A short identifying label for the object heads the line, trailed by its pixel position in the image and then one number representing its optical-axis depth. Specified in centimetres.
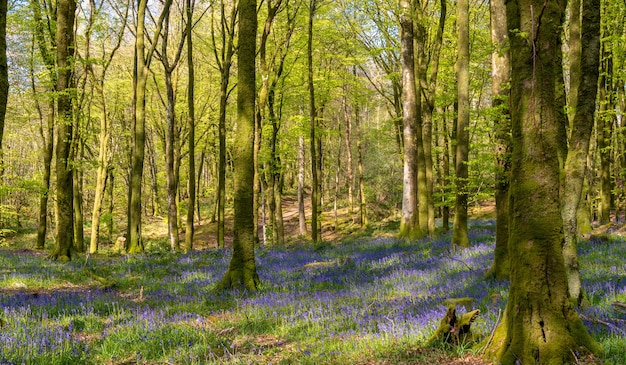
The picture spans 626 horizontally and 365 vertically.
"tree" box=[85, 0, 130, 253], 1927
